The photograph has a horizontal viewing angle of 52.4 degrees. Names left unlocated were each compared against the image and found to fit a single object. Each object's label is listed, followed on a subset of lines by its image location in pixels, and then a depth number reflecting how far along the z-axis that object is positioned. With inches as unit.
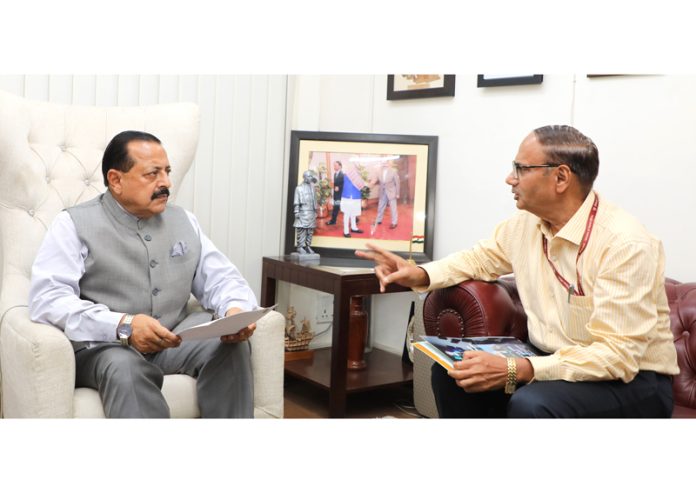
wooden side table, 115.6
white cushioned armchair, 73.2
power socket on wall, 147.6
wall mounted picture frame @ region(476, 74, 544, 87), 113.6
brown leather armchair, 82.5
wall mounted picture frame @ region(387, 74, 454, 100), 128.7
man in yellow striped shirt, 70.0
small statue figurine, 127.6
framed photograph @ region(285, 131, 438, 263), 129.3
